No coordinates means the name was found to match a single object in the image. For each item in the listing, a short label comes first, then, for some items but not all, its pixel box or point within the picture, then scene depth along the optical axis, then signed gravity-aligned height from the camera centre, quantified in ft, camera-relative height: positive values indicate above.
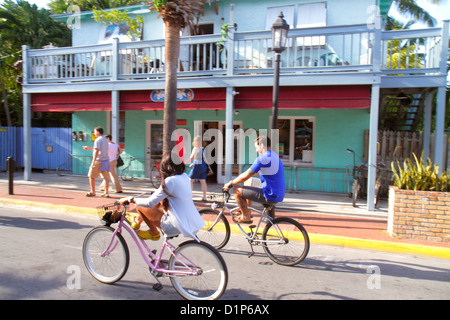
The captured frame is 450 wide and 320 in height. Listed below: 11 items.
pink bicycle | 11.77 -4.35
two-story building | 27.35 +5.15
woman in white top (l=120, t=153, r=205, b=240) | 12.17 -2.02
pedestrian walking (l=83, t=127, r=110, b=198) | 30.11 -1.79
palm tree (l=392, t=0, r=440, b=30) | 62.28 +25.57
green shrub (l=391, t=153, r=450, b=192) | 20.39 -1.85
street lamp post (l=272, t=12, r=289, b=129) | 23.04 +6.82
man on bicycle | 16.51 -1.77
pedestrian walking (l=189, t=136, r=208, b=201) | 28.48 -1.66
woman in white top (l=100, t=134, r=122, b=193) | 32.07 -1.68
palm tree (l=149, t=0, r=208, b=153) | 25.31 +7.02
